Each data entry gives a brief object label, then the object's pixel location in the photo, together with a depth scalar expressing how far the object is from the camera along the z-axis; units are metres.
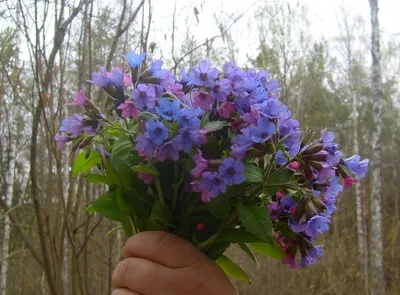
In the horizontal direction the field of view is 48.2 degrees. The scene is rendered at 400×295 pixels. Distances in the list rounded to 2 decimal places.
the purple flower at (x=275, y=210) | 0.72
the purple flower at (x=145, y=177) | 0.64
